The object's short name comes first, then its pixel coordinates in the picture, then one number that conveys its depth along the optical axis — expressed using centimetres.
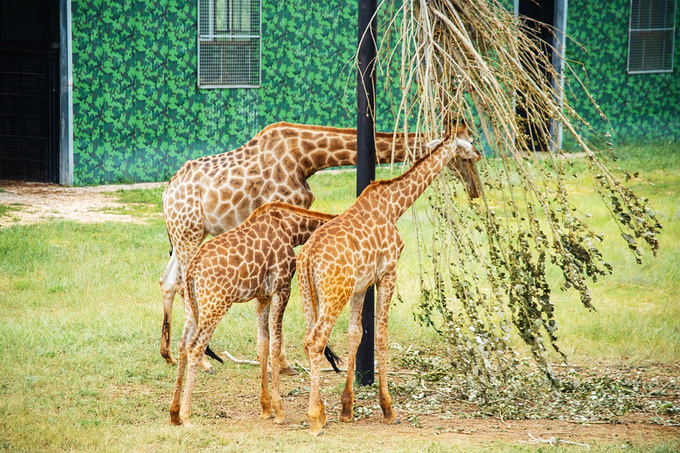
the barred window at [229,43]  2719
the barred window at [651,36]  3425
